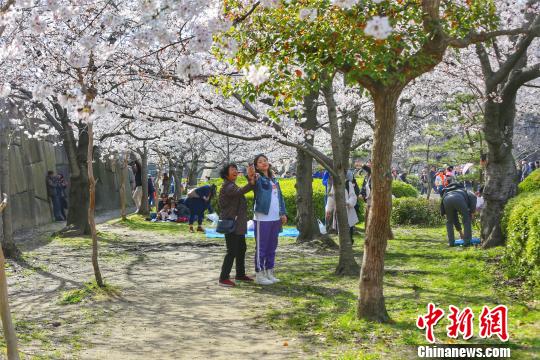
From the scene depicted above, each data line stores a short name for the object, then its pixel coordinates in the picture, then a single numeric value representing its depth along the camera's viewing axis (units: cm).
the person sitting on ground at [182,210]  2095
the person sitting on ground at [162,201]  2141
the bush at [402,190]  2294
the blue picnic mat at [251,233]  1526
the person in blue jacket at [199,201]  1659
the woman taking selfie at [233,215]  880
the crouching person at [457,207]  1198
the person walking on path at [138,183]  2189
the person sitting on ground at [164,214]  2094
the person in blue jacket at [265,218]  875
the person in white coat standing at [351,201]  1255
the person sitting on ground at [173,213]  2079
